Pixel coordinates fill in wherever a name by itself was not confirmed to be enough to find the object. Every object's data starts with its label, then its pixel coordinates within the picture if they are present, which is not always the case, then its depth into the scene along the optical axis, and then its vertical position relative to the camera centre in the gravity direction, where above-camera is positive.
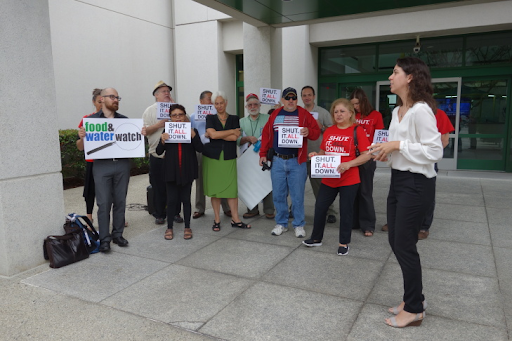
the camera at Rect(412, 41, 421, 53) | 10.88 +1.85
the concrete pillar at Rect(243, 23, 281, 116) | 7.93 +1.19
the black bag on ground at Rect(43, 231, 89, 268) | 4.47 -1.48
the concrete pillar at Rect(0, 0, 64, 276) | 4.11 -0.18
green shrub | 9.35 -0.88
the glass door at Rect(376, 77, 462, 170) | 11.15 +0.27
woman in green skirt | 5.74 -0.55
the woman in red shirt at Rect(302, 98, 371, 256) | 4.61 -0.50
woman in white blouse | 2.92 -0.36
